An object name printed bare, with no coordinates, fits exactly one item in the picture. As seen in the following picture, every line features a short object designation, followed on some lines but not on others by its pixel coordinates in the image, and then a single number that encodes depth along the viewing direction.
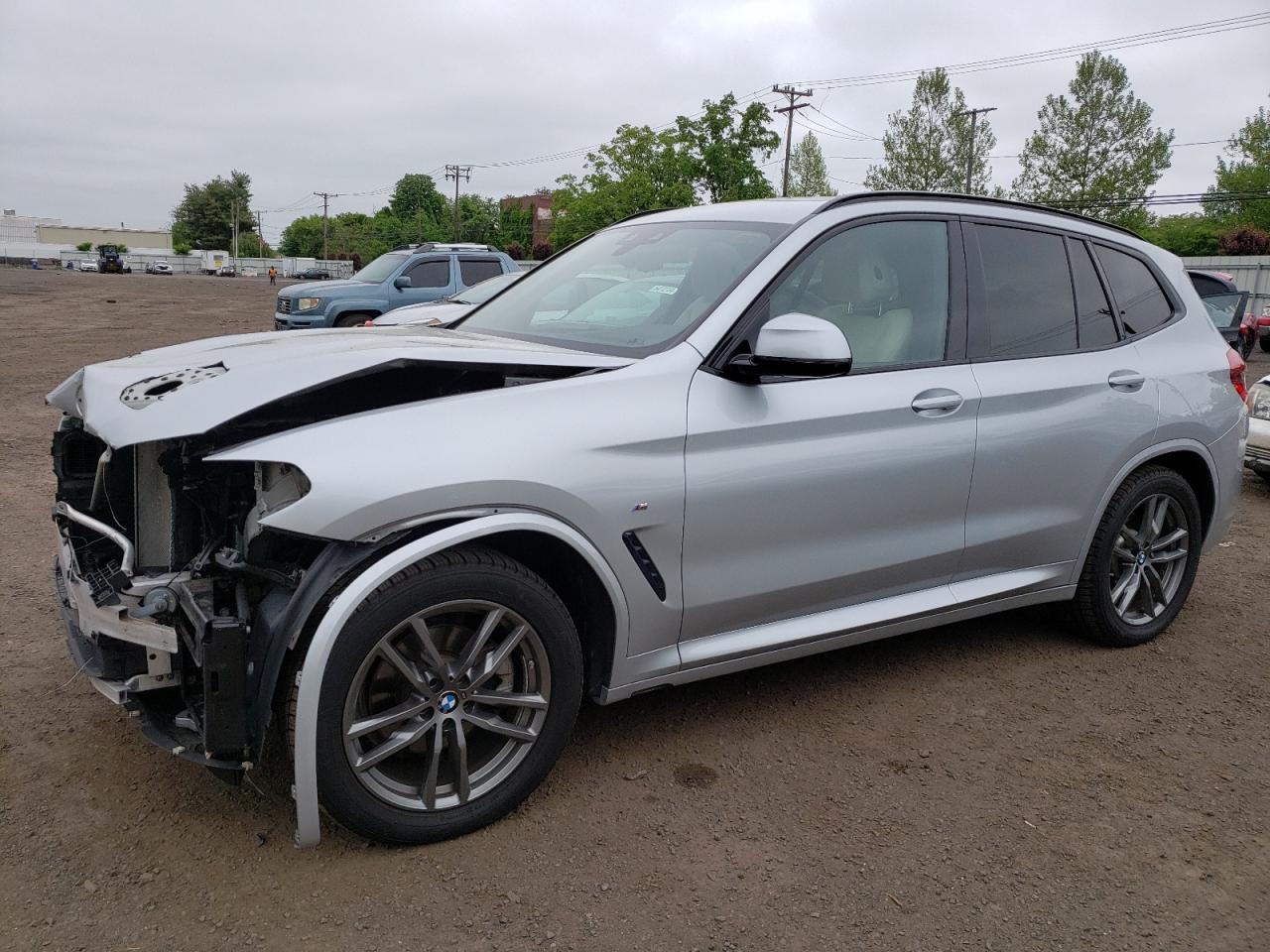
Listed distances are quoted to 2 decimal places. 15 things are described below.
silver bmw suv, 2.46
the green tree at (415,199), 117.94
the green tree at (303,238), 122.94
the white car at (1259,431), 7.57
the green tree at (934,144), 55.31
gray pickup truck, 15.41
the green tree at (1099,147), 49.41
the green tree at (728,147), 33.16
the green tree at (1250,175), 48.12
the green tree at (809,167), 66.44
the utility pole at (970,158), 53.72
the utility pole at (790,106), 49.97
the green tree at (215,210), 126.31
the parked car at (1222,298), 14.86
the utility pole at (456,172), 84.06
